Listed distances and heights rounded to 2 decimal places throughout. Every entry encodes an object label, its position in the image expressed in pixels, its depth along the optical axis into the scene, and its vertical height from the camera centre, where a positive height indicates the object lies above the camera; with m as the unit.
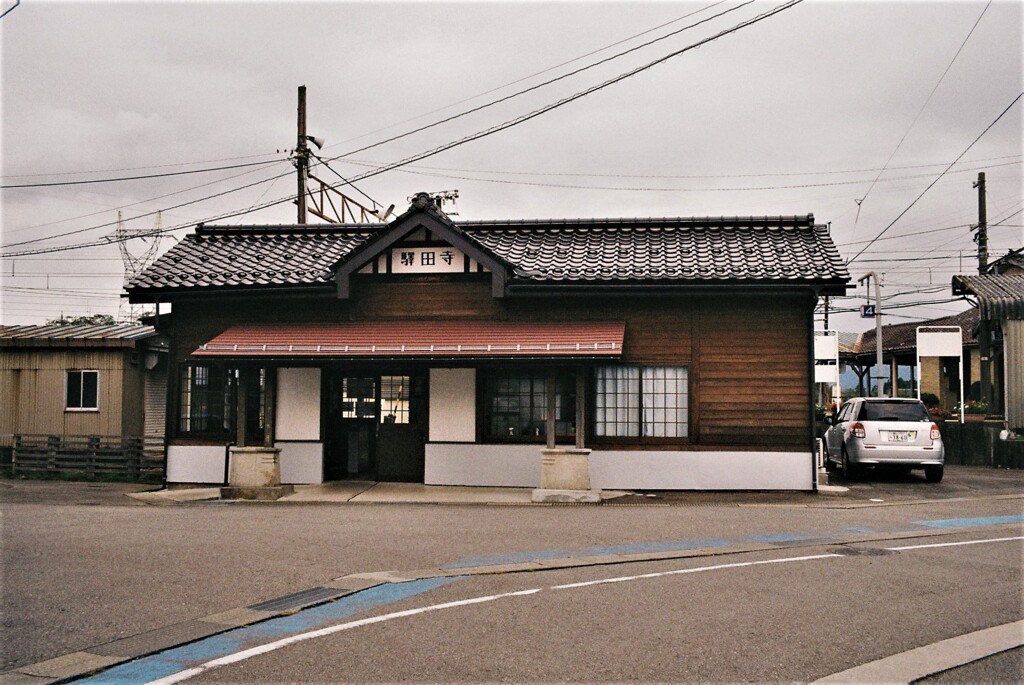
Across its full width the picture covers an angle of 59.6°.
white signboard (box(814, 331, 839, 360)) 28.42 +1.59
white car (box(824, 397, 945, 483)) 18.09 -0.82
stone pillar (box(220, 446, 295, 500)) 17.00 -1.53
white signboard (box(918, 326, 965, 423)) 24.47 +1.52
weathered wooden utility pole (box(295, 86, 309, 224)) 27.05 +7.18
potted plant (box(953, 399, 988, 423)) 29.34 -0.48
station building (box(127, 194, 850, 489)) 17.16 +0.78
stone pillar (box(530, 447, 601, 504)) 16.16 -1.38
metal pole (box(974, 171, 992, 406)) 27.41 +2.19
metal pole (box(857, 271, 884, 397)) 26.97 +2.46
